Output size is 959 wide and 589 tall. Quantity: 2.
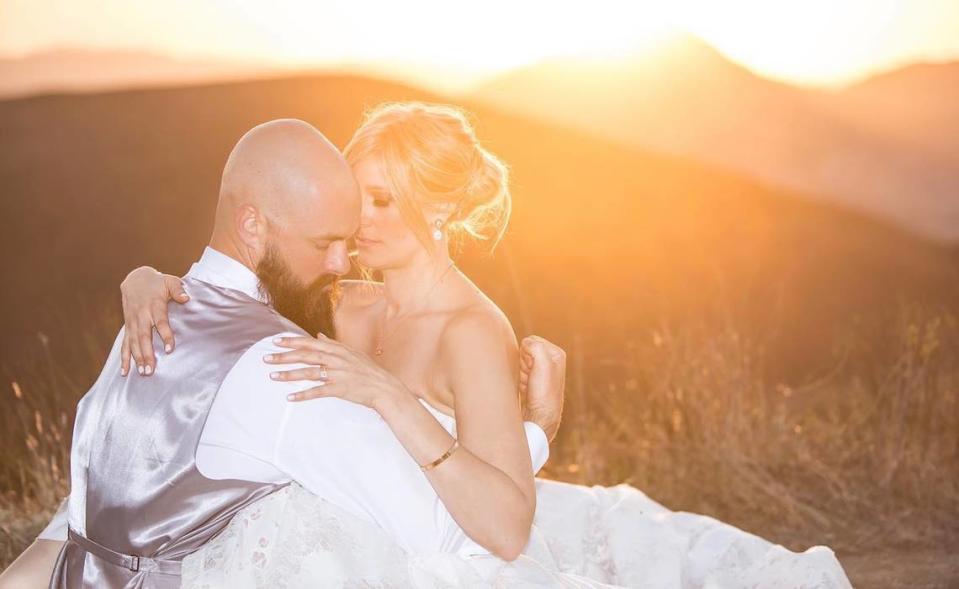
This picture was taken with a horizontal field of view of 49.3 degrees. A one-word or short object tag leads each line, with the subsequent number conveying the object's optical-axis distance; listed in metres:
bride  2.42
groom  2.36
